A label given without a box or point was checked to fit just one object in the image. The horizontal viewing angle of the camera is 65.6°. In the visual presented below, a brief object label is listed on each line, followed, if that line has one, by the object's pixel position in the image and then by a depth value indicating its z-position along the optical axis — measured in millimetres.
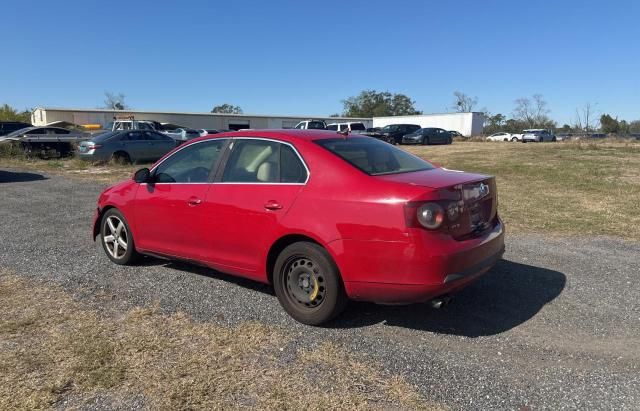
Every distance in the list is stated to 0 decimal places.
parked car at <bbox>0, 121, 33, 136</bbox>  27378
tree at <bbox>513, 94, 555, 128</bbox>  90125
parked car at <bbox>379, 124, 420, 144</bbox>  38028
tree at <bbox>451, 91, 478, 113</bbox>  102500
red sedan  3508
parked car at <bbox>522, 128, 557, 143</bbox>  51281
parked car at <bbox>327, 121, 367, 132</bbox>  33844
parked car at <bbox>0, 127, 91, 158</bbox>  21203
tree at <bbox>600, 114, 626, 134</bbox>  79050
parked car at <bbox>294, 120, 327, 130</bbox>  31031
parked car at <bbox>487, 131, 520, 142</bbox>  56647
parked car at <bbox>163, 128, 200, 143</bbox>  30453
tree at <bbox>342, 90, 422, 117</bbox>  111312
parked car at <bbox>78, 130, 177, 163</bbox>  18688
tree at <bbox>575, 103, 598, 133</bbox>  77500
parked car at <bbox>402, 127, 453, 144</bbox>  37000
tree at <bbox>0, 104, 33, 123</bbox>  67219
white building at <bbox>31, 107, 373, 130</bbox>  59062
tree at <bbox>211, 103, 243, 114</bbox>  122688
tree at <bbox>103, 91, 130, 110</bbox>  93312
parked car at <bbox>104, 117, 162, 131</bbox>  30672
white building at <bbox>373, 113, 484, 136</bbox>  62875
